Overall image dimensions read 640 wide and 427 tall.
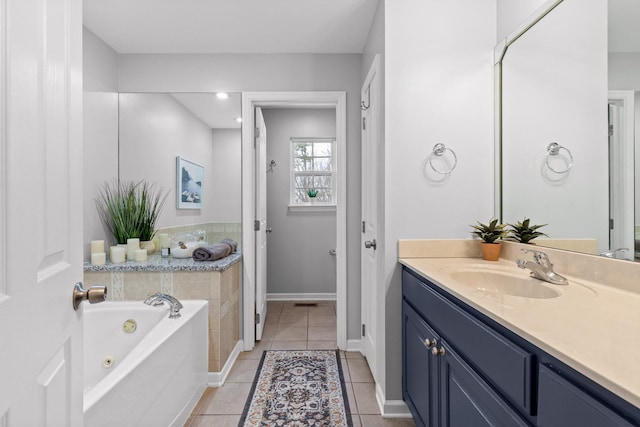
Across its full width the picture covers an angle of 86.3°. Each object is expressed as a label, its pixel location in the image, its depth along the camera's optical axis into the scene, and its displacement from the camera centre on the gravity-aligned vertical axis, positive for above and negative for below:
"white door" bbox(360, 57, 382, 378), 2.09 +0.00
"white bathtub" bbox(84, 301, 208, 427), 1.31 -0.75
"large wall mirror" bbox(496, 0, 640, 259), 1.20 +0.37
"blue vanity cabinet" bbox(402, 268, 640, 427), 0.65 -0.44
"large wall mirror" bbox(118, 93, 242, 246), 2.73 +0.51
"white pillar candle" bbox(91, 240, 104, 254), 2.39 -0.26
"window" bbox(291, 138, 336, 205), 4.18 +0.49
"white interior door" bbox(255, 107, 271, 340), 2.85 -0.07
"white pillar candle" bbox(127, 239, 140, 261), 2.51 -0.28
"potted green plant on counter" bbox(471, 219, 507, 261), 1.75 -0.14
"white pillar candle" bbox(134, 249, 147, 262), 2.44 -0.32
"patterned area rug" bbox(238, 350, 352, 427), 1.86 -1.13
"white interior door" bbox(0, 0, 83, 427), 0.60 +0.00
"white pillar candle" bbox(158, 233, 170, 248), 2.70 -0.25
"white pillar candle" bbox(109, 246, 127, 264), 2.41 -0.31
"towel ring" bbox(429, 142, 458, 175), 1.86 +0.32
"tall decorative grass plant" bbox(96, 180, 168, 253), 2.59 +0.01
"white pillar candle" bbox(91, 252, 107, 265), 2.35 -0.34
